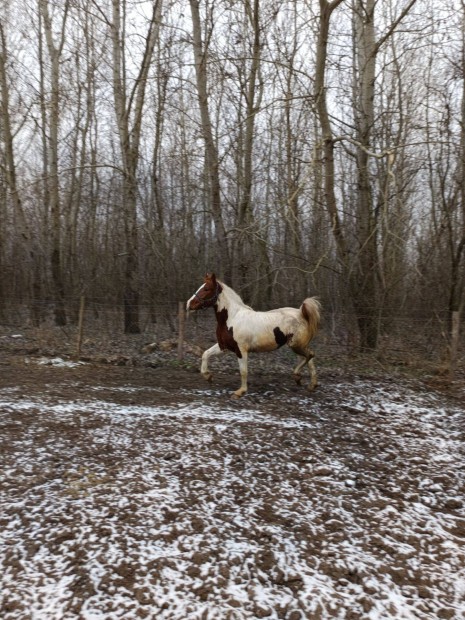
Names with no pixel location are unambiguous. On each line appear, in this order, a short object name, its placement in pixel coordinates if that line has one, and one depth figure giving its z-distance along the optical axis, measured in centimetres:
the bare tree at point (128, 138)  1269
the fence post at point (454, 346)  833
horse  728
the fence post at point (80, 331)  1029
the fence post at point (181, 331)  980
